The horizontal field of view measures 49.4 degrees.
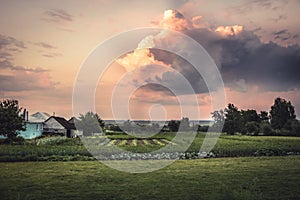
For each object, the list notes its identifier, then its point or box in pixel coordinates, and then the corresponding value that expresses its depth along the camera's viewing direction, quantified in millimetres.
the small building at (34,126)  38319
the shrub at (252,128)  43769
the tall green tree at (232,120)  46406
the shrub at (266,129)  42622
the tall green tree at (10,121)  30016
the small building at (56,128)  44781
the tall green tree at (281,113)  48906
